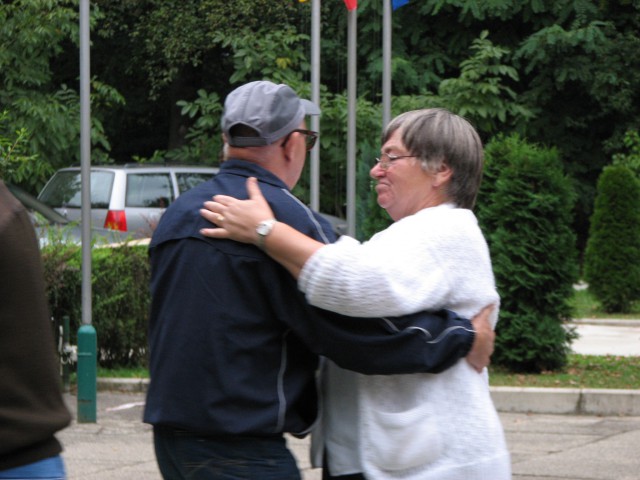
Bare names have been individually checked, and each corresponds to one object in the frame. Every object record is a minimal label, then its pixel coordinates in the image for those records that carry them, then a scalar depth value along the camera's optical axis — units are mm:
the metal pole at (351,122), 13325
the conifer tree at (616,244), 23752
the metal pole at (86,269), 11461
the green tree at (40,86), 22368
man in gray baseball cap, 3563
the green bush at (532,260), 14422
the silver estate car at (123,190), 22325
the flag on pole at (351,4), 13154
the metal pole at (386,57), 14219
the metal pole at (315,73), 13026
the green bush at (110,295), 13612
